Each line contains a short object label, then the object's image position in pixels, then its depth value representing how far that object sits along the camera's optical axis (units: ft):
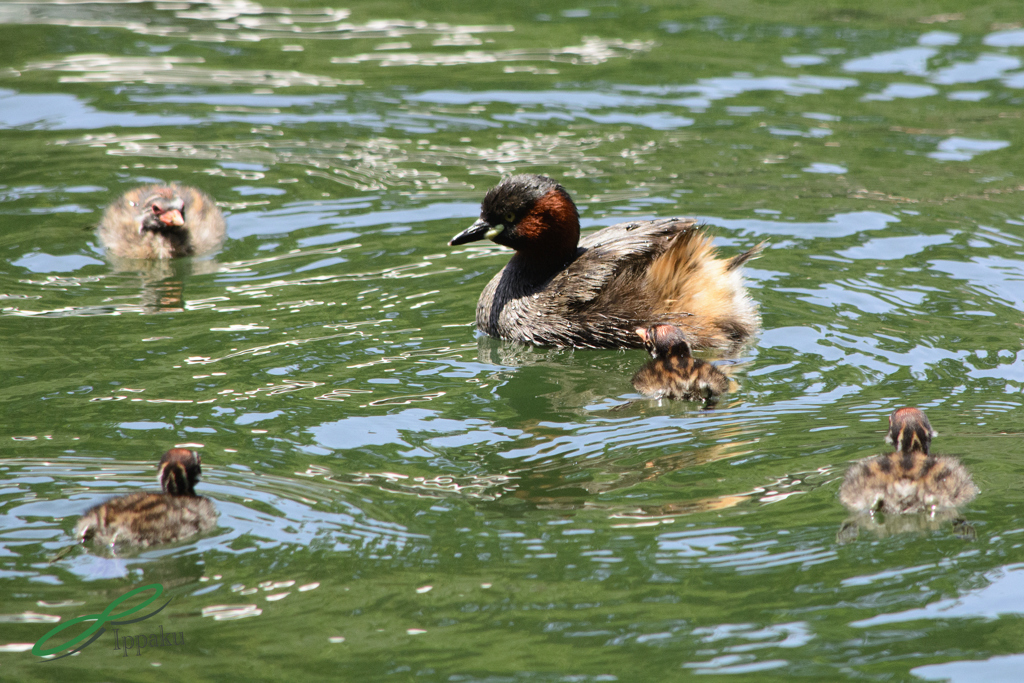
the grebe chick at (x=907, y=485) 30.76
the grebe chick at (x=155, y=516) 29.55
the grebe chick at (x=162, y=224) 56.18
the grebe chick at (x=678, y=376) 39.34
